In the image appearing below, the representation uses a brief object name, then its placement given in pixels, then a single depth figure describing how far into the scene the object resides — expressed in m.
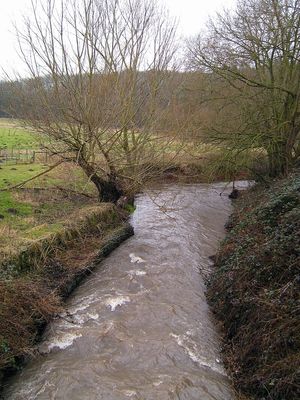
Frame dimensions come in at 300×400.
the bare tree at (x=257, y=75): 15.27
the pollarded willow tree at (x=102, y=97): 11.90
